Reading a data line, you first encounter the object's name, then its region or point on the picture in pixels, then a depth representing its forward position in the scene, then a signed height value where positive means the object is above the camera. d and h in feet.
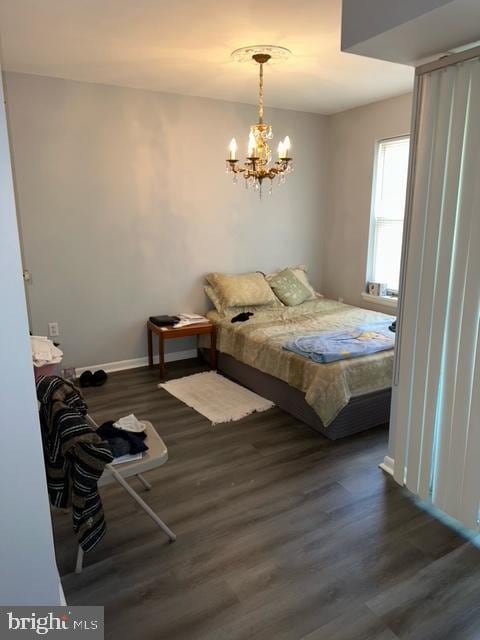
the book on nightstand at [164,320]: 13.92 -3.23
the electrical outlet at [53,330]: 13.25 -3.32
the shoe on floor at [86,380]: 13.23 -4.76
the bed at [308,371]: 10.07 -3.77
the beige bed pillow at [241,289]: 14.87 -2.44
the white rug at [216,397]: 11.48 -4.92
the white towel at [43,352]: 9.63 -2.95
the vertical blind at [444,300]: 6.42 -1.28
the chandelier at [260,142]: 10.20 +1.73
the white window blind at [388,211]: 14.84 +0.17
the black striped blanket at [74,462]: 5.65 -3.13
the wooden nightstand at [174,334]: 13.65 -3.61
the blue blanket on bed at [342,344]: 10.54 -3.14
